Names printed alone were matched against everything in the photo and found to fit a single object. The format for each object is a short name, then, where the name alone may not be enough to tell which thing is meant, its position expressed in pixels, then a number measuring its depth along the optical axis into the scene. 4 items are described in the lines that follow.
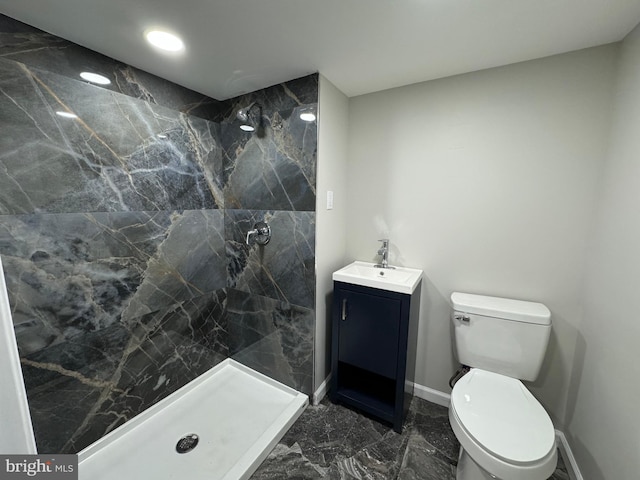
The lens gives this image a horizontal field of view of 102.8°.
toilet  0.98
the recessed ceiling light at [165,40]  1.24
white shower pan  1.39
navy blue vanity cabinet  1.54
